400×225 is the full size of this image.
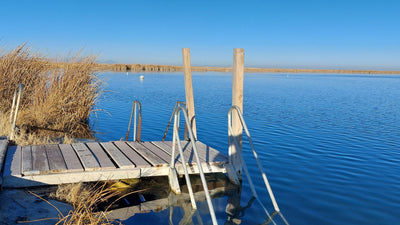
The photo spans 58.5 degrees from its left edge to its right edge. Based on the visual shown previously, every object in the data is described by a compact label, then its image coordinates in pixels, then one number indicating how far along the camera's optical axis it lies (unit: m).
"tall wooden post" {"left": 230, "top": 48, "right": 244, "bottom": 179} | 5.96
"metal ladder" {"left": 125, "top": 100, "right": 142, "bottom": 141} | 7.68
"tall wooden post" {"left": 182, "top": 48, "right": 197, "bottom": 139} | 8.07
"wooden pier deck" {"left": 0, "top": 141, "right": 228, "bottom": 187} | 5.24
